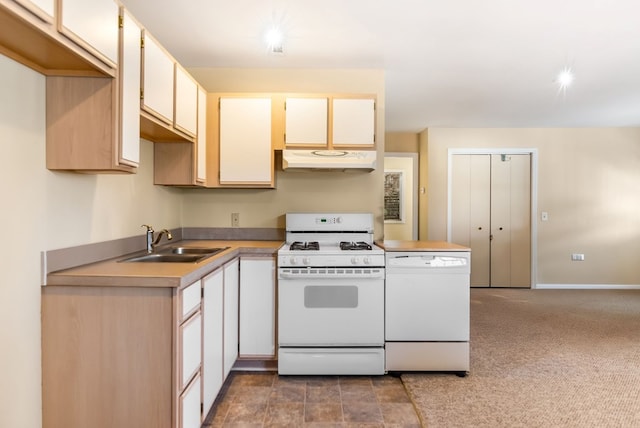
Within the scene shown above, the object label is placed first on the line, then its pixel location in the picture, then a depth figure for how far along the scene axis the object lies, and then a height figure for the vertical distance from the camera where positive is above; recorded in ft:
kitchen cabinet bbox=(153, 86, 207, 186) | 8.82 +1.19
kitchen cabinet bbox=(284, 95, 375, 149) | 9.61 +2.37
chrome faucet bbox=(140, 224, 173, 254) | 7.93 -0.57
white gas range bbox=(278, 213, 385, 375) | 8.33 -2.28
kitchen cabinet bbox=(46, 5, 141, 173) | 5.17 +1.29
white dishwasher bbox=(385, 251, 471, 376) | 8.46 -2.10
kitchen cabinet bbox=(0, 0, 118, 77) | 3.72 +2.00
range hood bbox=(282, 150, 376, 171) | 9.23 +1.38
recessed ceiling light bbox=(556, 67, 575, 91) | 9.88 +4.12
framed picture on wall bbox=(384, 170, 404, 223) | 20.68 +1.04
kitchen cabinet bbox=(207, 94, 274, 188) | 9.59 +1.92
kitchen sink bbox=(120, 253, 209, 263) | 7.55 -0.98
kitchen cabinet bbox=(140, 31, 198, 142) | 6.23 +2.24
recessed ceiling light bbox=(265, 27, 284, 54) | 7.63 +3.78
